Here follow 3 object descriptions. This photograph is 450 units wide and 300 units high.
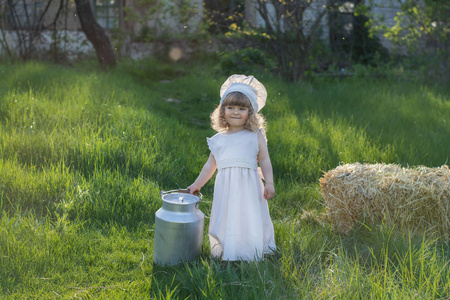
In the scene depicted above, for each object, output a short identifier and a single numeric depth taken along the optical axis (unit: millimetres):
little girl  3016
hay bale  3248
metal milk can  2857
